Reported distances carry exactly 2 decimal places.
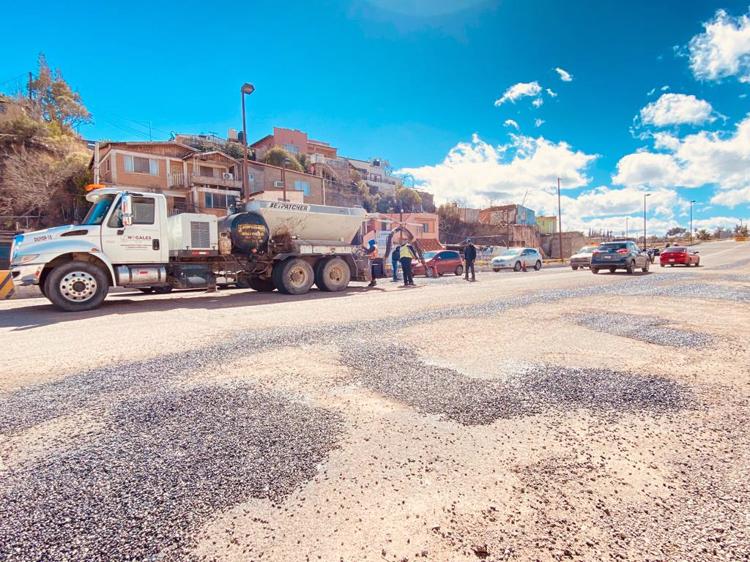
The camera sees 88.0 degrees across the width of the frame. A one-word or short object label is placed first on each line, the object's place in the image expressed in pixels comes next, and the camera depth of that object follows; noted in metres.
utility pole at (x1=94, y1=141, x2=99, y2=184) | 27.99
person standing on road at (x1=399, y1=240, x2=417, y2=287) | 14.73
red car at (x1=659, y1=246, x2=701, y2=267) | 26.59
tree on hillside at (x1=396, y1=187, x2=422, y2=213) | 62.32
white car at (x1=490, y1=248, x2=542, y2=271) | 26.22
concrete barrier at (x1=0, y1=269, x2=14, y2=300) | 10.88
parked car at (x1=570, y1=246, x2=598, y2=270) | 24.83
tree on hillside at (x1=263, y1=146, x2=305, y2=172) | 48.69
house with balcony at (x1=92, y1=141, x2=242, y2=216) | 31.92
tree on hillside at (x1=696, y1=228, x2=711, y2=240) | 95.94
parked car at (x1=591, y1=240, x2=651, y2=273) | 18.66
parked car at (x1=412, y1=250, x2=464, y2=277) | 21.66
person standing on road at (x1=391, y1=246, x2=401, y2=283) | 17.08
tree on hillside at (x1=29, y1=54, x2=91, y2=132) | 38.88
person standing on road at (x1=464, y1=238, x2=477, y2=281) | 17.02
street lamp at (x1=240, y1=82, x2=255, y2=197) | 18.69
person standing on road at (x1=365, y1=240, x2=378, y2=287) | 14.42
